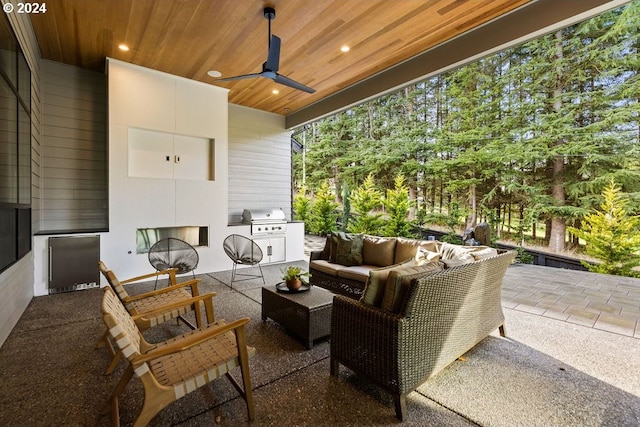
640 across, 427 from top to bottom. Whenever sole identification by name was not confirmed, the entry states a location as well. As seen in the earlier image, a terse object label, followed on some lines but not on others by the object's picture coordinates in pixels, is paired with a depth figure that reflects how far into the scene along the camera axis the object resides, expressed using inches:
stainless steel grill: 227.3
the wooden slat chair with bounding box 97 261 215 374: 85.9
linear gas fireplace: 186.5
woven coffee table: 99.3
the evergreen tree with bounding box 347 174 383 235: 322.3
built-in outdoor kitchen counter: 226.1
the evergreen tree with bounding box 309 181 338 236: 410.6
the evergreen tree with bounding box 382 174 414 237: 298.2
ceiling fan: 123.9
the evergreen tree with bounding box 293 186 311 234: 444.8
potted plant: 113.6
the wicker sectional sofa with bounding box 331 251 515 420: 67.5
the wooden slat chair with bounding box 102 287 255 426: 53.0
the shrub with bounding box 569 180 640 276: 227.9
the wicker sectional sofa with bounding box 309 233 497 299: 142.0
